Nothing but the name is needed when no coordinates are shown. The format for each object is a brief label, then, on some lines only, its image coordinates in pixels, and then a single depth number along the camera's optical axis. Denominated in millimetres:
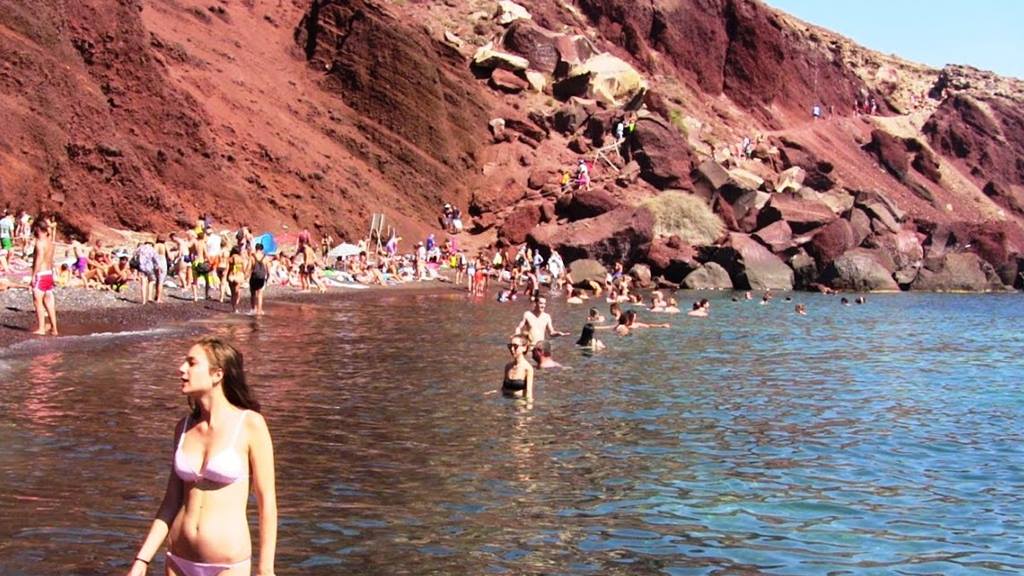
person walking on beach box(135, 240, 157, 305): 24281
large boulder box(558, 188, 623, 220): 48625
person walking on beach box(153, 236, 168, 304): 24875
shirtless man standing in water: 20672
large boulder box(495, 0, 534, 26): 66062
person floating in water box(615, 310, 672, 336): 25647
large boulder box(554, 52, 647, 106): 61688
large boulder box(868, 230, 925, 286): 52250
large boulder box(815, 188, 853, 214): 61125
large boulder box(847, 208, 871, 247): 53956
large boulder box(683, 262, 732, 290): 46469
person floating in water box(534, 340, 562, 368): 18906
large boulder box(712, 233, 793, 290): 47375
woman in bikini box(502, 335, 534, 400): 15188
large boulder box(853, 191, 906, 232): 56481
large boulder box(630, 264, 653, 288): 46031
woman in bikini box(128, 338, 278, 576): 4801
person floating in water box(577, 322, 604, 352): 22062
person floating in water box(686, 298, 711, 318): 31625
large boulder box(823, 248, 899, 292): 49094
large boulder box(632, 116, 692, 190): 55062
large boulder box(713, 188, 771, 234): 53312
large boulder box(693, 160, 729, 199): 53969
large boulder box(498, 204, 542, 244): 48219
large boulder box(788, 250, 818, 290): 49188
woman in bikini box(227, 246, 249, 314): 25656
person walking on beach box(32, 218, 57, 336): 17344
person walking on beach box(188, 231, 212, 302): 27500
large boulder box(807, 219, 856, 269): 50219
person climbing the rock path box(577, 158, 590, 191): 51353
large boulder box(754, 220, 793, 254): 50406
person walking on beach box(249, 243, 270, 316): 25281
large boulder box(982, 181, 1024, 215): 88025
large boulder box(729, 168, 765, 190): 54625
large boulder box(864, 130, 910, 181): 77812
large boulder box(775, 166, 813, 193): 60228
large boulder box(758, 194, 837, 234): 52562
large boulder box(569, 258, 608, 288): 43094
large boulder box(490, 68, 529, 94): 59031
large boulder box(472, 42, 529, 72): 59906
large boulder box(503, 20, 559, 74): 63125
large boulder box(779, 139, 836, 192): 67000
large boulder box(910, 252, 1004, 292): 52688
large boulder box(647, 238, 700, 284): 47688
